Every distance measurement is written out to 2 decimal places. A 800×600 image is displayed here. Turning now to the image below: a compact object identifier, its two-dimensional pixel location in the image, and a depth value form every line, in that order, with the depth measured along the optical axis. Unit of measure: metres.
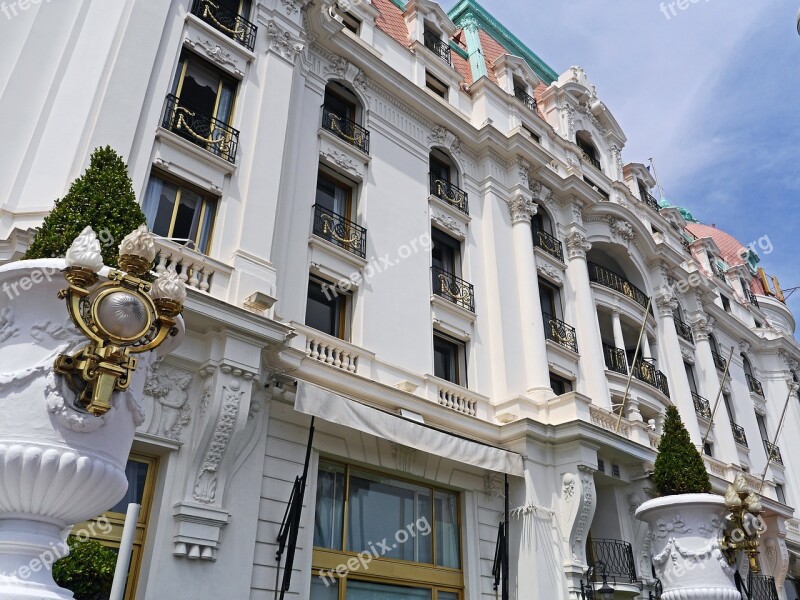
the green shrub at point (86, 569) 5.59
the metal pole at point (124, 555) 3.12
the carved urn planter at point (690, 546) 9.20
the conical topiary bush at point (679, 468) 12.81
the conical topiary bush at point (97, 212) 5.29
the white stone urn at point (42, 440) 3.38
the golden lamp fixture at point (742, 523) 10.20
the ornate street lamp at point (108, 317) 3.60
